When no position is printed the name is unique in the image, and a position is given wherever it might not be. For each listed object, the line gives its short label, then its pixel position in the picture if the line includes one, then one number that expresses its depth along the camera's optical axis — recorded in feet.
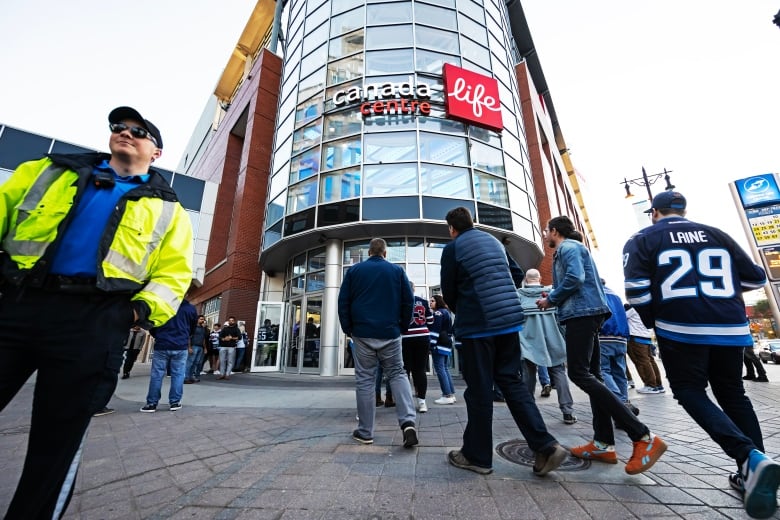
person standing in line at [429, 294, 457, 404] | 17.81
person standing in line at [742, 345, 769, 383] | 22.08
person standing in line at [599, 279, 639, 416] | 15.61
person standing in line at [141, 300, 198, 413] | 16.46
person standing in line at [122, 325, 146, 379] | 32.30
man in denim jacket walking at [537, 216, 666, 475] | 7.43
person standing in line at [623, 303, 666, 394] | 20.43
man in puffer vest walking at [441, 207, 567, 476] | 7.66
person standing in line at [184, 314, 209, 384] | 28.91
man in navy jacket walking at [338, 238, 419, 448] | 10.67
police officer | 4.35
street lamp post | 50.91
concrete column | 35.31
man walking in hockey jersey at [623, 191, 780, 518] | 6.82
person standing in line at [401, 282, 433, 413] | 15.87
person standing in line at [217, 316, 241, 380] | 31.07
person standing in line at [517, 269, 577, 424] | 12.89
